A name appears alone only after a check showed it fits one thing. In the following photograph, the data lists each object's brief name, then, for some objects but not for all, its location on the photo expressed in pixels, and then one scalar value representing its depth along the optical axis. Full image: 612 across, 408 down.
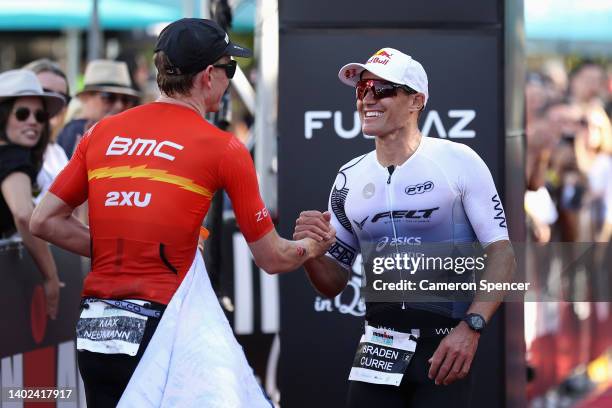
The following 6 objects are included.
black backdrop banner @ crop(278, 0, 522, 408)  11.52
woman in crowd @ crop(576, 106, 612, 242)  25.73
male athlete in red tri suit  7.81
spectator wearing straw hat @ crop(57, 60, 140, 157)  18.03
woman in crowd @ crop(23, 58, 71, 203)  14.41
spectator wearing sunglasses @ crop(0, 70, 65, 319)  12.20
